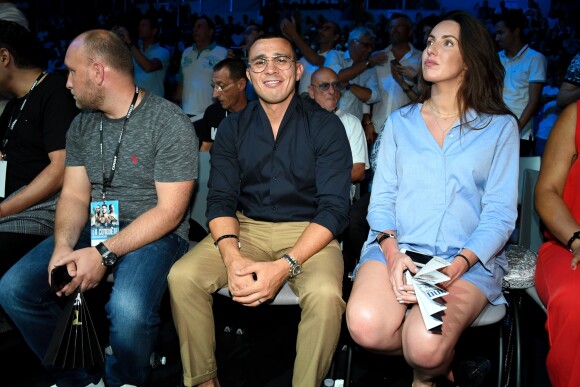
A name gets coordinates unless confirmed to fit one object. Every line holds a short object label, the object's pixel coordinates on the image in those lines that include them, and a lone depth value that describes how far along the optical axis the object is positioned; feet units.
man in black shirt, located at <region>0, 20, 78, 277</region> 9.64
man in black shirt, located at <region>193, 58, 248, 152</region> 14.17
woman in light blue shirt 7.18
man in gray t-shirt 7.94
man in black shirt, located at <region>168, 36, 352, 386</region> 7.58
